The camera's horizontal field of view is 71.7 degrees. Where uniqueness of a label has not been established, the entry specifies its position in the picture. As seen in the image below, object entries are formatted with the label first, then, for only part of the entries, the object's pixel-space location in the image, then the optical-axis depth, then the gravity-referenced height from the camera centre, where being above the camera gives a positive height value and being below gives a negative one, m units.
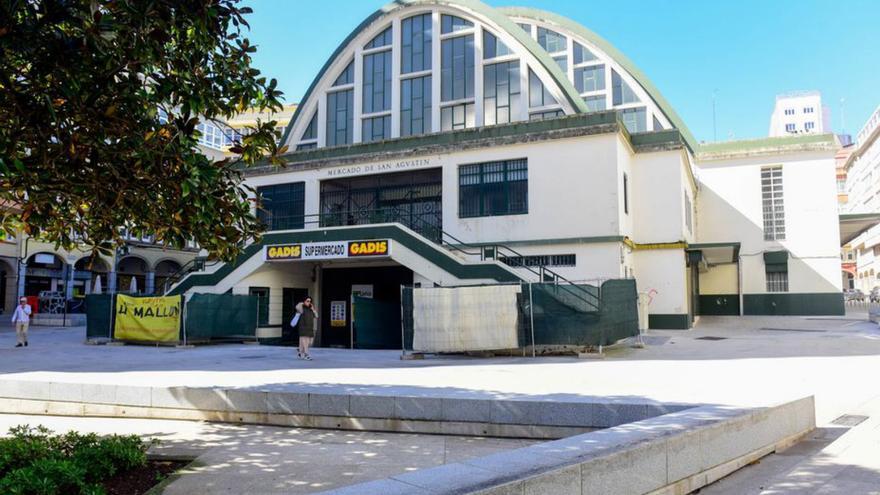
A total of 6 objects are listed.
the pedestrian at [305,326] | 17.77 -0.72
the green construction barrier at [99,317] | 23.02 -0.58
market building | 23.56 +4.95
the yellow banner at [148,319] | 22.05 -0.63
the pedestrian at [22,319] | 20.97 -0.59
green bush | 5.48 -1.62
